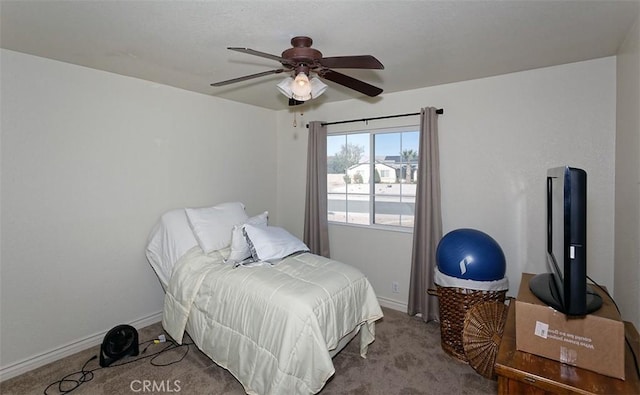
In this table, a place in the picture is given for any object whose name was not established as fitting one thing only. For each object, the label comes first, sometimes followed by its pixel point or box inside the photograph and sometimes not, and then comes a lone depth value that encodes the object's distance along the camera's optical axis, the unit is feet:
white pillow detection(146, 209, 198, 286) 8.85
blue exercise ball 7.65
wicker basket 7.71
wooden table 4.08
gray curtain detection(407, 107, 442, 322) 9.79
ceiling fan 5.64
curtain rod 9.82
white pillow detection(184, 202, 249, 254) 9.02
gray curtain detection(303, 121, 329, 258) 12.23
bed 5.98
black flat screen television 4.24
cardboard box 4.22
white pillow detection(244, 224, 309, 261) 8.25
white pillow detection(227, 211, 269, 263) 8.44
